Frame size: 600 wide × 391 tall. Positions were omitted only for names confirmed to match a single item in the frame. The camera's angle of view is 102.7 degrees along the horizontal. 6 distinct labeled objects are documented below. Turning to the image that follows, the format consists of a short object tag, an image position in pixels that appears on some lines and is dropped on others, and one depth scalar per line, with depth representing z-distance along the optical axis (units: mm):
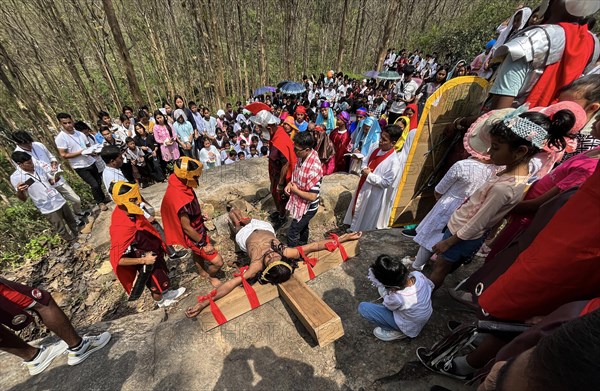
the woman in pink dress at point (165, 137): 6715
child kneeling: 1984
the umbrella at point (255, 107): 5586
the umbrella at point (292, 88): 11969
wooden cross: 2131
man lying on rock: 2531
